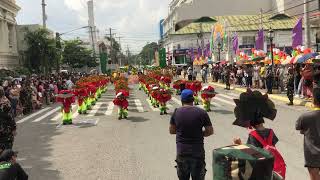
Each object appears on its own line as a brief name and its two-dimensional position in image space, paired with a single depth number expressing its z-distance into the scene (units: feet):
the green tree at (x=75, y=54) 175.62
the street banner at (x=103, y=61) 150.36
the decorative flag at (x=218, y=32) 102.46
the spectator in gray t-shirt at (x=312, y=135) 12.85
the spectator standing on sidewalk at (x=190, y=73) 82.18
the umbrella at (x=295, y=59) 51.38
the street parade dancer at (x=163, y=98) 41.52
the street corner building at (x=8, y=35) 99.15
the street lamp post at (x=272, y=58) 58.08
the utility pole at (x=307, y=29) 56.60
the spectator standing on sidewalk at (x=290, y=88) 44.36
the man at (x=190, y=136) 12.83
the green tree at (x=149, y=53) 353.60
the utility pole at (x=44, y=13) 92.81
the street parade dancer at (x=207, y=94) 41.16
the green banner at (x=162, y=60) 145.46
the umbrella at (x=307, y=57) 50.06
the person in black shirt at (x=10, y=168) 11.73
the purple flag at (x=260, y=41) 78.10
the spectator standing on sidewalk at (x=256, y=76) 67.44
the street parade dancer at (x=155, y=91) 43.39
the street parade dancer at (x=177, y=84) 51.24
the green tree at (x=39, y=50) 104.53
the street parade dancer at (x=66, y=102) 37.13
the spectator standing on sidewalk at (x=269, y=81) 55.29
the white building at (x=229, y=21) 174.29
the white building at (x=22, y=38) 110.78
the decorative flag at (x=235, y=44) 93.83
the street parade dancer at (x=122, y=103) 39.35
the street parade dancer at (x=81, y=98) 43.14
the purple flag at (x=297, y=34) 54.79
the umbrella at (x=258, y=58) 73.32
